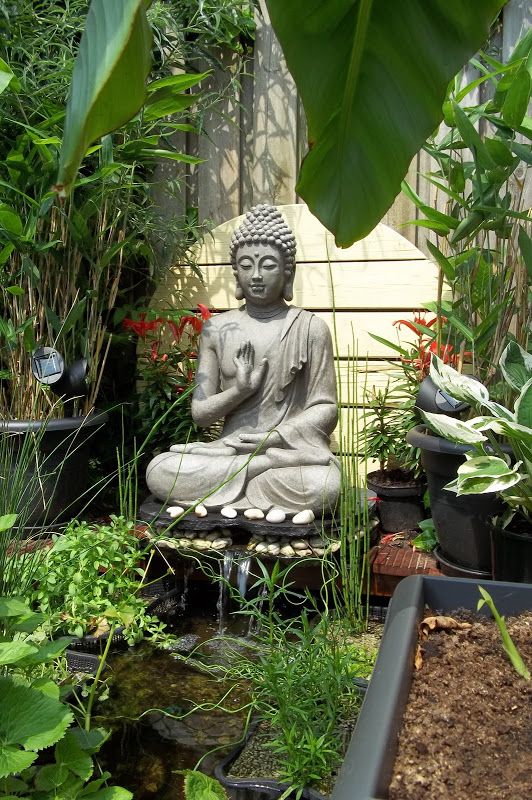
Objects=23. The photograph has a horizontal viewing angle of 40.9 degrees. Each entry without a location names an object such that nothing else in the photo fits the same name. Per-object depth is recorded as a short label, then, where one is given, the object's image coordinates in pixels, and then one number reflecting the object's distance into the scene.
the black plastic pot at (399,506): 2.63
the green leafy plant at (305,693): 1.28
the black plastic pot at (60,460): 2.51
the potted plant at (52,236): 2.50
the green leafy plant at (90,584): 1.80
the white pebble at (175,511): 2.45
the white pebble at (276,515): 2.33
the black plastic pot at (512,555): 1.69
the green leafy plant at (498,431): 1.58
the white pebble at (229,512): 2.41
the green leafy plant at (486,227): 1.86
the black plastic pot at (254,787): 1.28
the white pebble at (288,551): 2.28
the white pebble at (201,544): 2.39
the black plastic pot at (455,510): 2.07
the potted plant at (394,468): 2.64
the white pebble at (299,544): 2.31
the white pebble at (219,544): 2.38
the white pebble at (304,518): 2.32
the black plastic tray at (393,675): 0.56
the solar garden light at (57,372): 2.53
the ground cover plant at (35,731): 0.99
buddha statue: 2.51
